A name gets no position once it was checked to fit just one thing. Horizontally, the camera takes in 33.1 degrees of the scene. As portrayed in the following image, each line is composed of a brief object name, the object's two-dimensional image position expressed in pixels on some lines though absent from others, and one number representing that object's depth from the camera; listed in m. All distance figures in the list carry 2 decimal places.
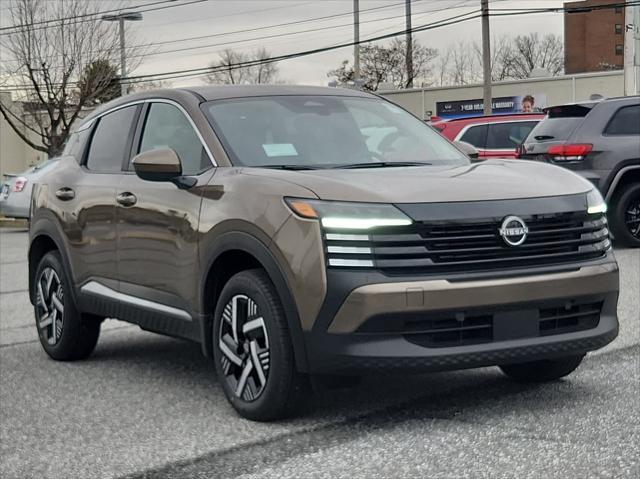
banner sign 44.38
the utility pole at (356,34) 45.47
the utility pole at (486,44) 33.00
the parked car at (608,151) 12.92
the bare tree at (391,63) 65.75
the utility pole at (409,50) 54.32
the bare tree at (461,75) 67.90
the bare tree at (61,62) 38.56
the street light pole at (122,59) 40.59
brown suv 4.56
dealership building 40.34
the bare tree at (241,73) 70.88
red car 16.91
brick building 100.19
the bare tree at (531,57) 71.94
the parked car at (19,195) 20.31
